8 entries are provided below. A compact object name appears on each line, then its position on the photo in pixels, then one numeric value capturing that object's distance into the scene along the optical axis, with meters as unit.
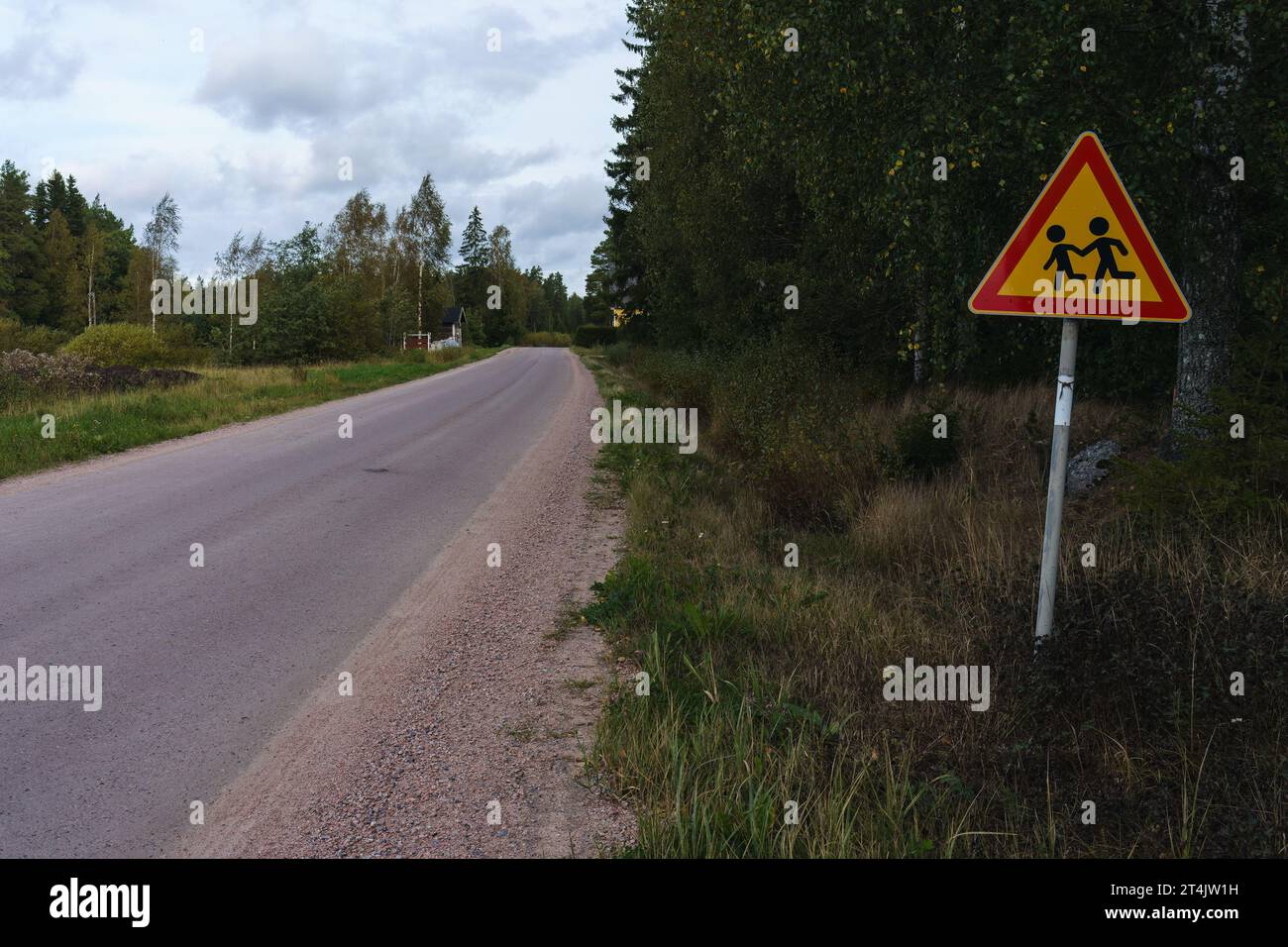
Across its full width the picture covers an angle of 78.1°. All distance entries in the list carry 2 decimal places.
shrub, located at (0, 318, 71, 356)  35.12
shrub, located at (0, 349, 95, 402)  14.54
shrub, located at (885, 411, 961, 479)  8.63
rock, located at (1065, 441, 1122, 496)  7.34
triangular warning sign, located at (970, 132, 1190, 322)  3.96
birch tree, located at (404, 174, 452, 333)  61.59
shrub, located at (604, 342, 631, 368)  40.69
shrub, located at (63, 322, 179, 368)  32.19
